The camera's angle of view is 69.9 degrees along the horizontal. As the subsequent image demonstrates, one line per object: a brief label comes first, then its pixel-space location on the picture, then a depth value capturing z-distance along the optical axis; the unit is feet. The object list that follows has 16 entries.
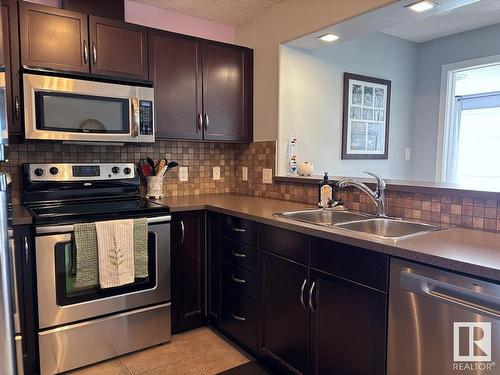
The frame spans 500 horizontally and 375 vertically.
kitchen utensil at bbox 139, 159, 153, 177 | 8.64
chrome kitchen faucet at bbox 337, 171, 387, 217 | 6.48
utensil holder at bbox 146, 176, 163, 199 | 8.72
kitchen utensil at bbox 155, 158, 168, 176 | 8.71
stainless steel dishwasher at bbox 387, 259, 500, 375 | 3.59
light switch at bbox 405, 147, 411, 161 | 12.70
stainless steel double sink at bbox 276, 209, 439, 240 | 5.96
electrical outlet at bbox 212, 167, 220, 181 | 10.24
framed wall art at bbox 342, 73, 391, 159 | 10.36
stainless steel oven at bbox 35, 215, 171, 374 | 6.25
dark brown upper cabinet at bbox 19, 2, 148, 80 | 6.68
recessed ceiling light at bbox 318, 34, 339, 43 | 8.02
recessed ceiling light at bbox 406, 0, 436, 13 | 6.24
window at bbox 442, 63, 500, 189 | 11.45
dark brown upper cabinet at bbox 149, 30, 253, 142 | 8.19
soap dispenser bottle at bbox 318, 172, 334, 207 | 7.52
